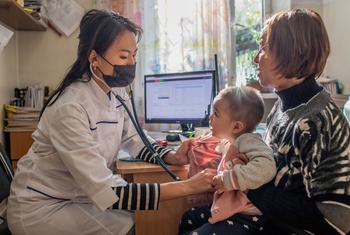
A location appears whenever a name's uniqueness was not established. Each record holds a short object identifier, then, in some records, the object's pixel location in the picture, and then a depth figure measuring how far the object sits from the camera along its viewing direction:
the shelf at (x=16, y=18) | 2.06
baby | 1.08
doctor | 1.12
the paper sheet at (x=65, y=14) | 2.89
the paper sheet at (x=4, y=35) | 2.06
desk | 1.37
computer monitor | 2.42
